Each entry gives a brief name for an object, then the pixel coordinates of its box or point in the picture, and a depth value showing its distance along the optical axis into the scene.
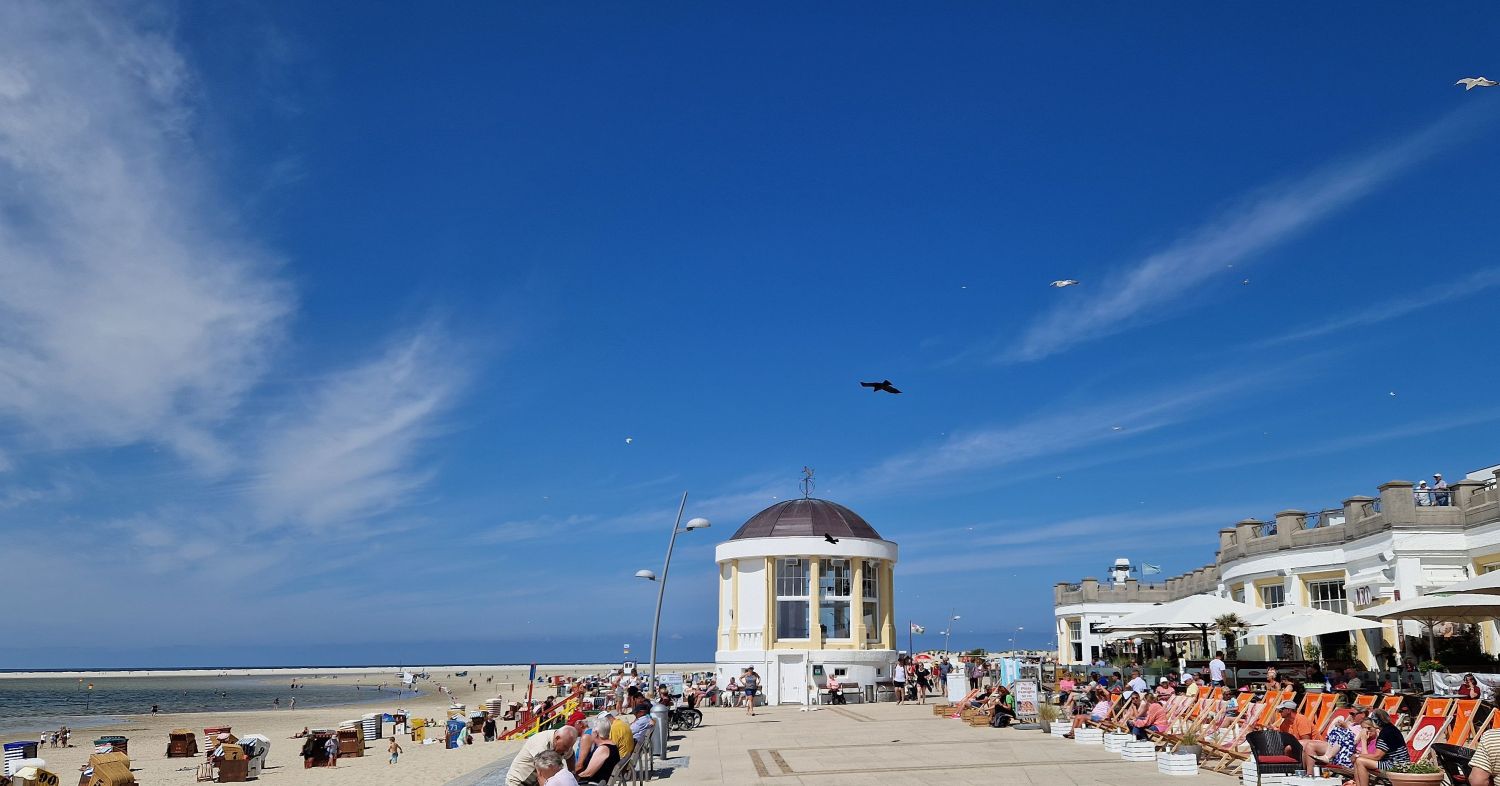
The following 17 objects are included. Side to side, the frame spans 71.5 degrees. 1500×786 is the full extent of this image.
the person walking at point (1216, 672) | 18.82
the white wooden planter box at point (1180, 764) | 11.98
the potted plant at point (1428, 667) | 18.49
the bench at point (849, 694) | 28.16
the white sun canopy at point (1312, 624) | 18.31
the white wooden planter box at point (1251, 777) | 10.12
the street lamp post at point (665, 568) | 20.94
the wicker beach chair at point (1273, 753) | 10.11
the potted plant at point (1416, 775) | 8.73
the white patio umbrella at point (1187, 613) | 20.33
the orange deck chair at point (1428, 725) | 10.41
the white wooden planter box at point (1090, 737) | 15.41
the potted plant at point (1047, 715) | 17.86
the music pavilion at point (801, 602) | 29.28
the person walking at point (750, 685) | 25.28
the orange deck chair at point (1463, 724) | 10.12
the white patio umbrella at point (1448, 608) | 14.33
